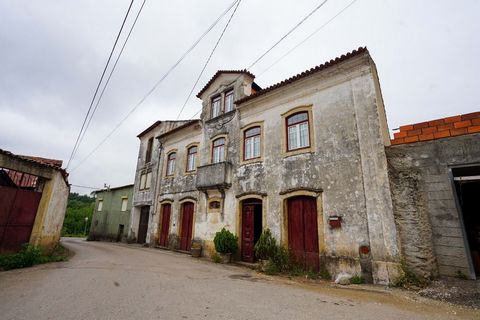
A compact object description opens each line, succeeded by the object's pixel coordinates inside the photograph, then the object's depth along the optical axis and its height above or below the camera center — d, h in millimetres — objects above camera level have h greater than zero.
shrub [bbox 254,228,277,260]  8547 -598
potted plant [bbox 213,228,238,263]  9921 -643
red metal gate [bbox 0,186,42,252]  7614 +188
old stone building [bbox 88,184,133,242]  19422 +907
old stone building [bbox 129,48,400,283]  7203 +2253
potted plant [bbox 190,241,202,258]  11375 -1064
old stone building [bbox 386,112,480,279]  5973 +1122
